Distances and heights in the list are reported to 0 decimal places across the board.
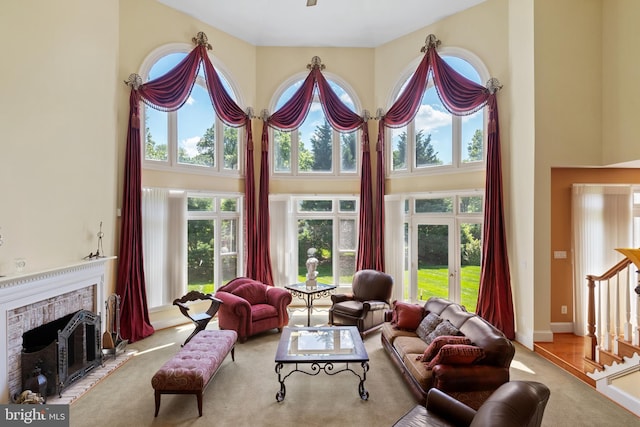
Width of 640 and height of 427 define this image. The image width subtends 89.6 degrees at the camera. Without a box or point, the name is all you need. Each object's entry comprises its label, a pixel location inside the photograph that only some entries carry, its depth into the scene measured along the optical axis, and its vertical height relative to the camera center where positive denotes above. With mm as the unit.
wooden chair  4645 -1377
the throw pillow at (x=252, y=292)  5516 -1314
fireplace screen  3387 -1520
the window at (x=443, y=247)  5660 -545
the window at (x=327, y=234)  6867 -368
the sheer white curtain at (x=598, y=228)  4926 -154
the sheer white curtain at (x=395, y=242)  6324 -488
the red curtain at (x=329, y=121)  6492 +1907
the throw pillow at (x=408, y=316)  4445 -1369
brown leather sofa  3006 -1488
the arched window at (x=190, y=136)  5559 +1513
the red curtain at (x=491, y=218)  5090 -7
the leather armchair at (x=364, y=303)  5258 -1478
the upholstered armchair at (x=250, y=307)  5004 -1485
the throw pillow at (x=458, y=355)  3074 -1315
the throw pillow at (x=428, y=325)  4051 -1375
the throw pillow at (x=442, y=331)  3668 -1309
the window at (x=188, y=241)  5418 -456
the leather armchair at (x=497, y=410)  1913 -1193
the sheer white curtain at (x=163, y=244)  5355 -474
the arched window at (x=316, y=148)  6875 +1474
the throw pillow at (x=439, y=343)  3312 -1299
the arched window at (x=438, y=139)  5680 +1492
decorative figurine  5840 -1007
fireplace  3074 -965
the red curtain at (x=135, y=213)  5000 +49
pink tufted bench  3084 -1527
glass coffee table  3398 -1515
